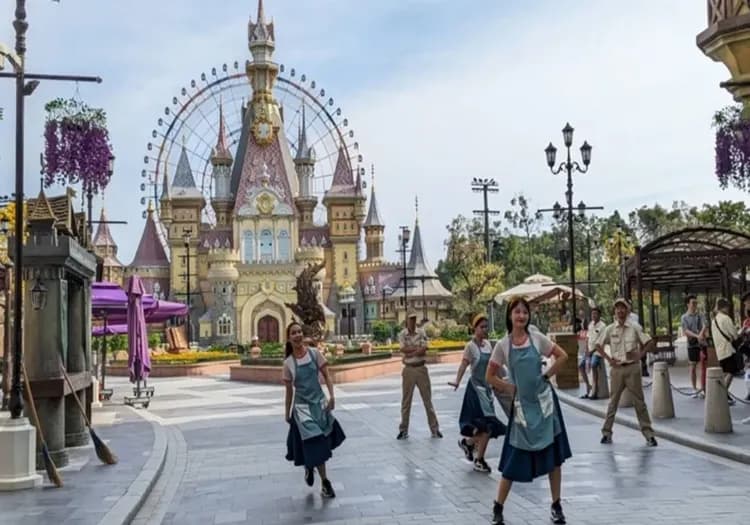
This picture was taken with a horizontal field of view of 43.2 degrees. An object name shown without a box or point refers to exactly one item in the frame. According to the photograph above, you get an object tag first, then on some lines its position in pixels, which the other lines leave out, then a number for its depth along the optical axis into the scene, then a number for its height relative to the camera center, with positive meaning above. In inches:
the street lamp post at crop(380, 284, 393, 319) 2924.7 +97.7
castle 3112.7 +298.5
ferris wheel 3494.1 +760.2
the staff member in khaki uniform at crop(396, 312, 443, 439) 536.4 -28.8
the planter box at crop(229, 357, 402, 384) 1141.5 -60.4
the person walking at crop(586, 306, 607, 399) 715.4 -32.7
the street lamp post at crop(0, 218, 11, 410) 553.3 -6.8
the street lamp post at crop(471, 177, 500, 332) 2015.3 +287.2
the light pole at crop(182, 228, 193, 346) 2994.1 -2.9
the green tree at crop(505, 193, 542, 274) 4071.6 +435.5
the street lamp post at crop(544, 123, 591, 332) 982.4 +168.5
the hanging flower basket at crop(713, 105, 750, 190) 1061.1 +183.1
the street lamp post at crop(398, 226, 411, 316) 2085.1 +194.9
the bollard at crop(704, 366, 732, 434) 487.8 -47.0
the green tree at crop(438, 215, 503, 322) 2352.4 +123.6
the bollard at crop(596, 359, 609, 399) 735.7 -51.9
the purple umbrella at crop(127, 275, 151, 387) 822.5 -2.3
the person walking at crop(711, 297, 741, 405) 558.3 -15.9
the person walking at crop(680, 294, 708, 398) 682.2 -13.8
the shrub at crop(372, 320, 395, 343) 2664.9 -21.8
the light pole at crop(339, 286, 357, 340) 2945.9 +92.1
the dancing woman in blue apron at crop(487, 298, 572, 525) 291.9 -28.8
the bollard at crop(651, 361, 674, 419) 570.9 -47.4
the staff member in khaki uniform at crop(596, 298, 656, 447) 472.1 -20.2
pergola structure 903.1 +58.1
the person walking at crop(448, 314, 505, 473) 422.9 -38.4
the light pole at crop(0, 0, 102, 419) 408.8 +75.6
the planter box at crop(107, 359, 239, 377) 1492.4 -66.1
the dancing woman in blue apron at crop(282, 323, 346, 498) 366.9 -33.4
